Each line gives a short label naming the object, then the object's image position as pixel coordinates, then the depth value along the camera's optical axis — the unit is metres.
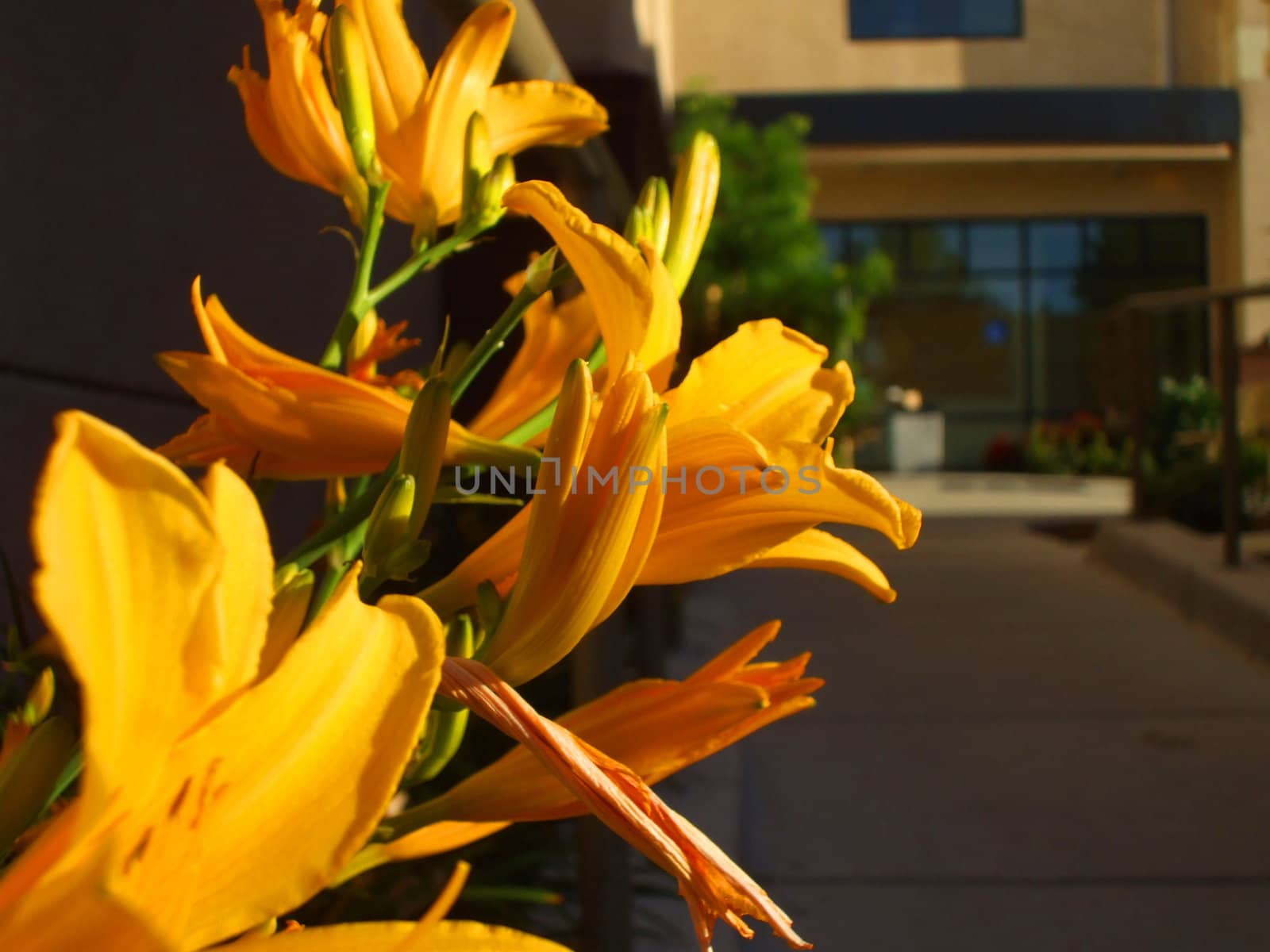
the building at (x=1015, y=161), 14.27
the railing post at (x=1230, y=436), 5.19
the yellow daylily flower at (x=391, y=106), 0.49
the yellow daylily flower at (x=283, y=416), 0.40
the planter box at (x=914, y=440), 15.65
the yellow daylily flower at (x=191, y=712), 0.19
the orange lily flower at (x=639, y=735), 0.39
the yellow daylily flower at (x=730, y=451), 0.35
